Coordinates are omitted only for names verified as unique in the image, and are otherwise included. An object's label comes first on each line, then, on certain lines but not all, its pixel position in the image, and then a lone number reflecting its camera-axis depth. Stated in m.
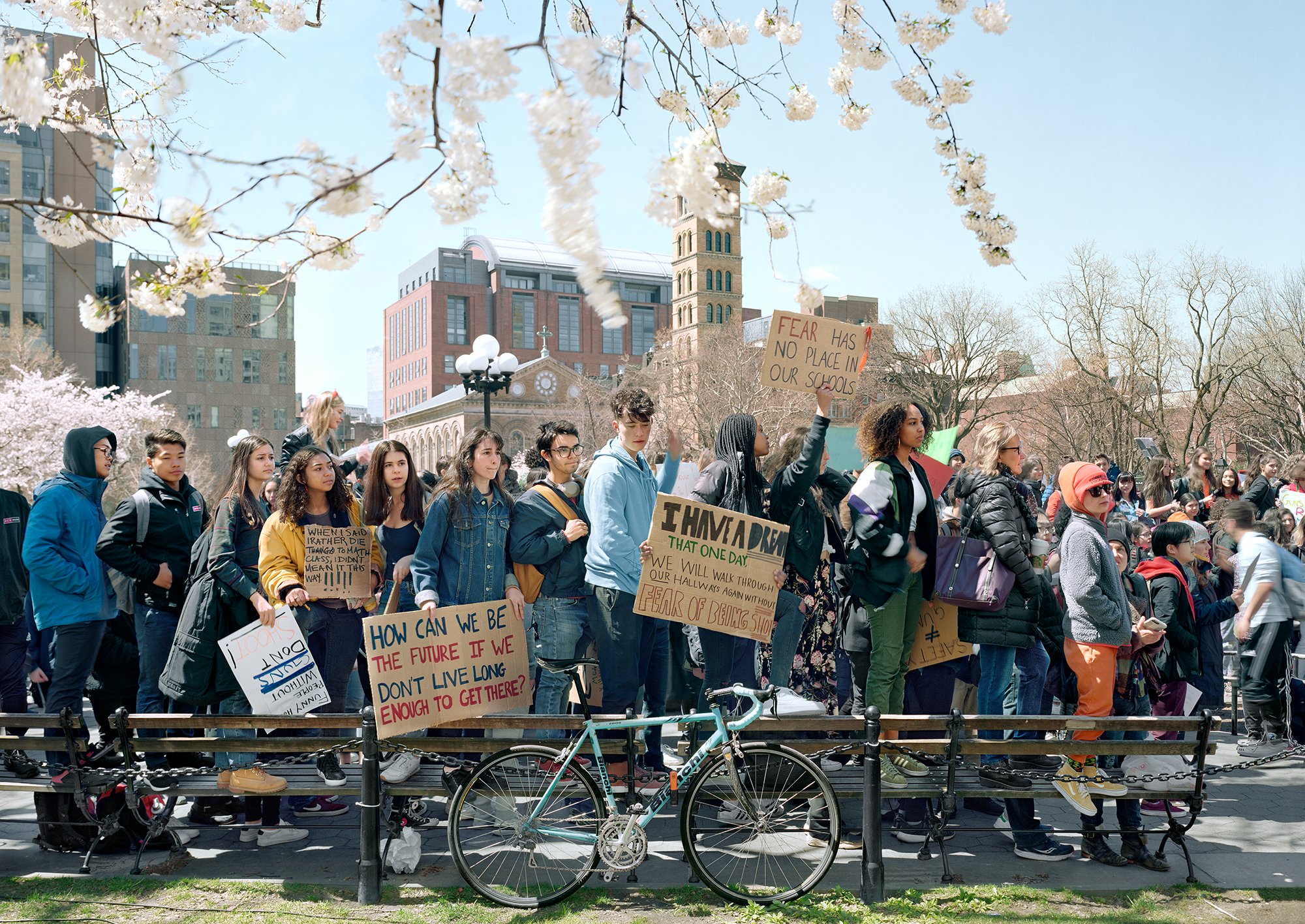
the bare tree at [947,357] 50.00
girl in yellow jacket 6.02
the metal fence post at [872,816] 4.83
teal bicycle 4.77
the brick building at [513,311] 130.50
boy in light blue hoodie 6.04
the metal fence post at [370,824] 4.86
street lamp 15.73
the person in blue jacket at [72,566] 6.05
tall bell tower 98.88
